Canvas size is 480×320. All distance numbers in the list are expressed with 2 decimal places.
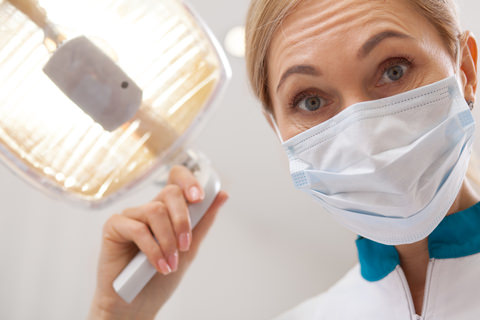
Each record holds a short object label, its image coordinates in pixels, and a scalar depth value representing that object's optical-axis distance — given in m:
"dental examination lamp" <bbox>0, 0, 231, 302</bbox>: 0.66
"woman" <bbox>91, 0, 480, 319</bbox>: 0.65
